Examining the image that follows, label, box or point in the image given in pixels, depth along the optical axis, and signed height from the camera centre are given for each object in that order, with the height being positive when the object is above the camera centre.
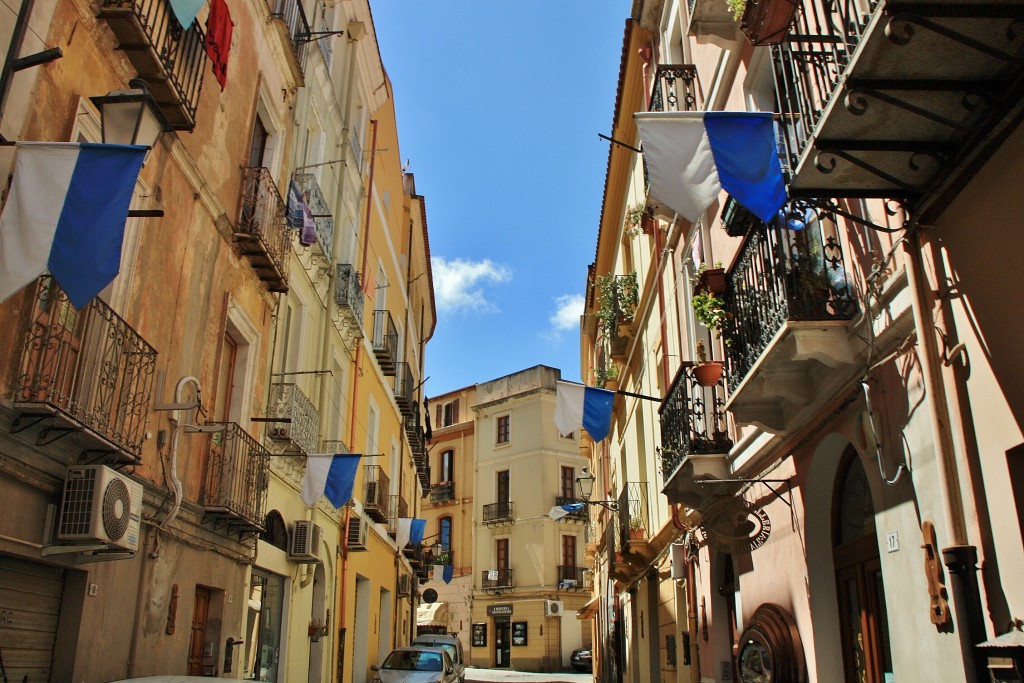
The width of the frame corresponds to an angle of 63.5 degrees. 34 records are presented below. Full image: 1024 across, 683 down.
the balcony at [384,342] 21.06 +6.84
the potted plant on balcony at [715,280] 8.22 +3.20
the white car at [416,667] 15.97 -0.88
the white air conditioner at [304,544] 12.77 +1.13
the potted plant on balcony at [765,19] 6.46 +4.53
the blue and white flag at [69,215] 4.76 +2.29
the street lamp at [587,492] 19.38 +3.69
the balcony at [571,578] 41.38 +2.04
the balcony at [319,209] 14.14 +6.99
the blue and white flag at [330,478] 11.72 +1.92
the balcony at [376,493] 18.91 +2.86
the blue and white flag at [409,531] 22.31 +2.31
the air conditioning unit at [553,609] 40.41 +0.53
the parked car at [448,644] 20.73 -0.58
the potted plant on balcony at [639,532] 16.50 +1.67
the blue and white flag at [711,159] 5.81 +3.15
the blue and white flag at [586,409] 12.16 +2.96
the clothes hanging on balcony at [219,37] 9.06 +6.24
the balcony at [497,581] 42.03 +1.90
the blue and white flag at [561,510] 23.69 +3.04
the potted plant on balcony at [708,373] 9.35 +2.66
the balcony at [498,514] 43.25 +5.31
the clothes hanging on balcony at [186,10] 6.77 +4.76
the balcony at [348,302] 16.09 +6.06
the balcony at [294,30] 12.41 +9.19
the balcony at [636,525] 16.27 +1.84
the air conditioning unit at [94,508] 6.16 +0.81
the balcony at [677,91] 11.61 +7.15
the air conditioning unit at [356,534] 16.47 +1.64
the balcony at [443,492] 47.34 +7.01
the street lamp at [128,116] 6.08 +3.55
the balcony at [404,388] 24.55 +6.78
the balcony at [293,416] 11.95 +2.93
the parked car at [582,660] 38.72 -1.78
